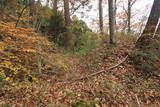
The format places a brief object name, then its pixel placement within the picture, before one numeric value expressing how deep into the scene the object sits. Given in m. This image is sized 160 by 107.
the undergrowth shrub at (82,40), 7.16
